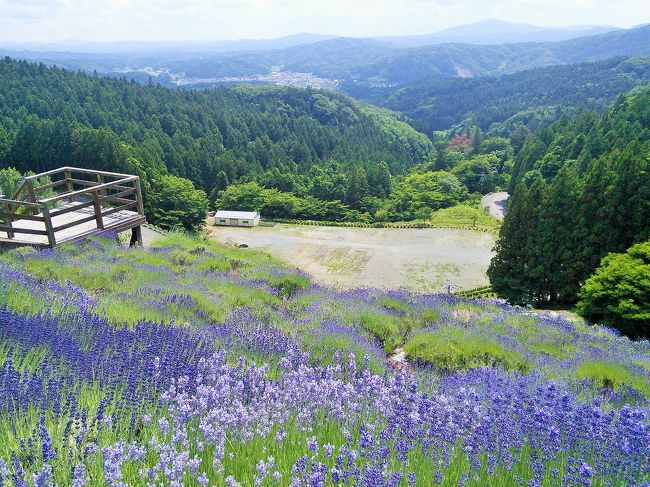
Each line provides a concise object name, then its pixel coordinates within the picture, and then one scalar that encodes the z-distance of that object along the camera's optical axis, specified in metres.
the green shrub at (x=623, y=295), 16.36
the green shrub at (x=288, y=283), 13.03
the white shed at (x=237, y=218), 52.78
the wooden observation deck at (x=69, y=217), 13.29
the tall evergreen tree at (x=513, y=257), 26.48
